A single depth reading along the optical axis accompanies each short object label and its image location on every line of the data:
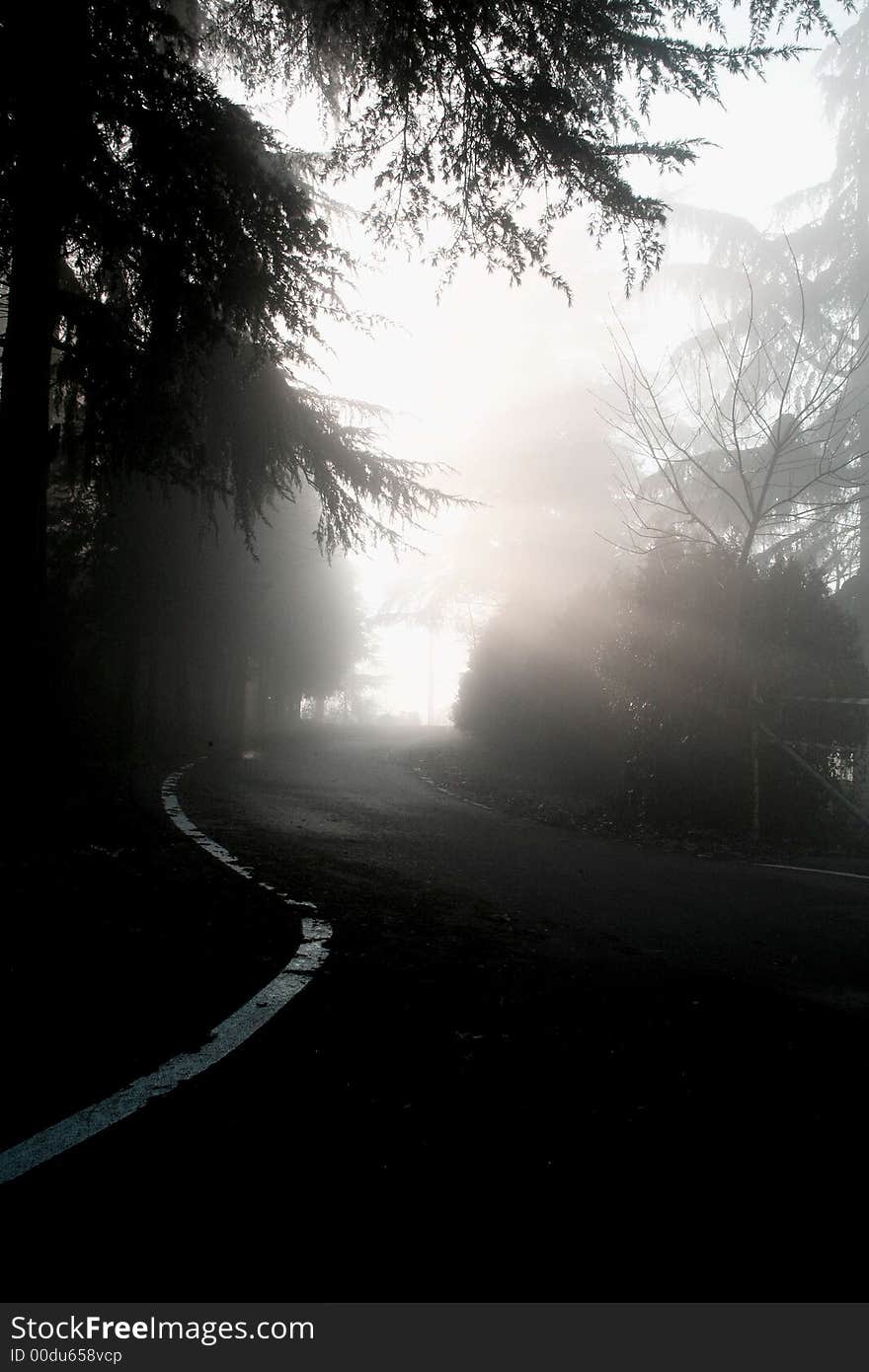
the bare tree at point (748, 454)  22.39
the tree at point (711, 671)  12.51
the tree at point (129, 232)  8.26
